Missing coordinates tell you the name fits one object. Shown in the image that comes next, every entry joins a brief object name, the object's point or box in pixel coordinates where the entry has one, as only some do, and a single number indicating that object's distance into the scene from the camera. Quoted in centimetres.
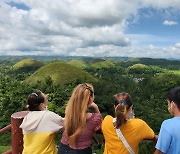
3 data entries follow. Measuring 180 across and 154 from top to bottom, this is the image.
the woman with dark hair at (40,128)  140
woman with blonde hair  131
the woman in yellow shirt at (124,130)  127
